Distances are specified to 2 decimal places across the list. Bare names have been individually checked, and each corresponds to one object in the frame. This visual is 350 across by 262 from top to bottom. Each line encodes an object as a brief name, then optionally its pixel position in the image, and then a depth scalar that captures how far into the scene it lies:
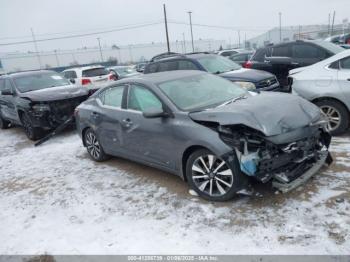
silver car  5.71
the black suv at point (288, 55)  8.78
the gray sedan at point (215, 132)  3.69
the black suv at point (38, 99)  8.21
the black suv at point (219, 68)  7.91
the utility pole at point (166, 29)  35.51
